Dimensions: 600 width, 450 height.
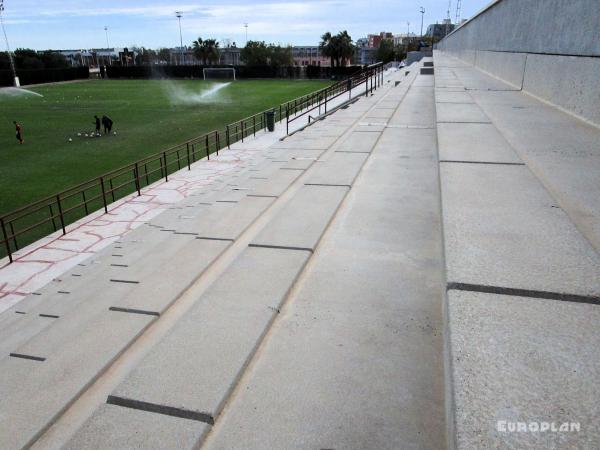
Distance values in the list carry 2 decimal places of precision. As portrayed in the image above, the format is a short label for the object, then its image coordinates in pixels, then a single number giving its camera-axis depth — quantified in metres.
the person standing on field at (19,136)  21.80
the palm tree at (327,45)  80.62
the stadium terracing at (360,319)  1.98
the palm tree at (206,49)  92.94
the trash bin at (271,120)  21.27
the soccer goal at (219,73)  75.19
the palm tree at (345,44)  79.75
